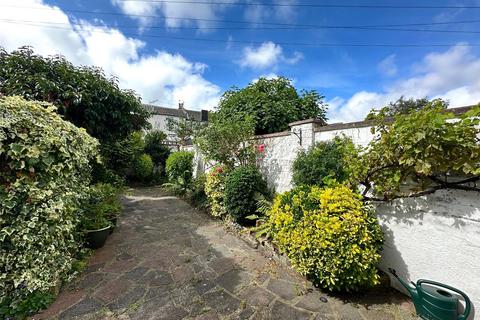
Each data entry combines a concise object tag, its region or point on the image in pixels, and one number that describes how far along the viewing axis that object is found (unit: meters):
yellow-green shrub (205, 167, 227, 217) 5.73
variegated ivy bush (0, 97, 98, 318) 2.24
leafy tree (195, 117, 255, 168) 5.65
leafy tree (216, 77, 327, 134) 6.29
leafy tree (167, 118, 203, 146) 12.74
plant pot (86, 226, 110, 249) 3.89
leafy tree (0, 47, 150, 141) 3.97
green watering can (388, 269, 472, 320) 2.15
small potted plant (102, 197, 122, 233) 4.54
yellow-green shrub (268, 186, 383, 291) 2.53
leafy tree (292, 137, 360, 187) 3.30
